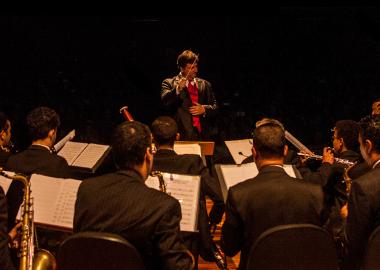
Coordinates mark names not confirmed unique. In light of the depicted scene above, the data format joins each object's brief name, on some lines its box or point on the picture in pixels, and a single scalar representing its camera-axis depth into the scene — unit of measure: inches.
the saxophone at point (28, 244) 111.0
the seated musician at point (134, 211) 88.8
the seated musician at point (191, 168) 137.4
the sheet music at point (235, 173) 129.9
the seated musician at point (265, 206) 101.2
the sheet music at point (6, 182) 119.7
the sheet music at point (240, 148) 174.6
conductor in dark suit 215.3
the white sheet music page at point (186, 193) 112.2
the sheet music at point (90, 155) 161.5
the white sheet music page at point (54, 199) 117.5
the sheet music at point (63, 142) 168.4
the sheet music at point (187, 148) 162.6
